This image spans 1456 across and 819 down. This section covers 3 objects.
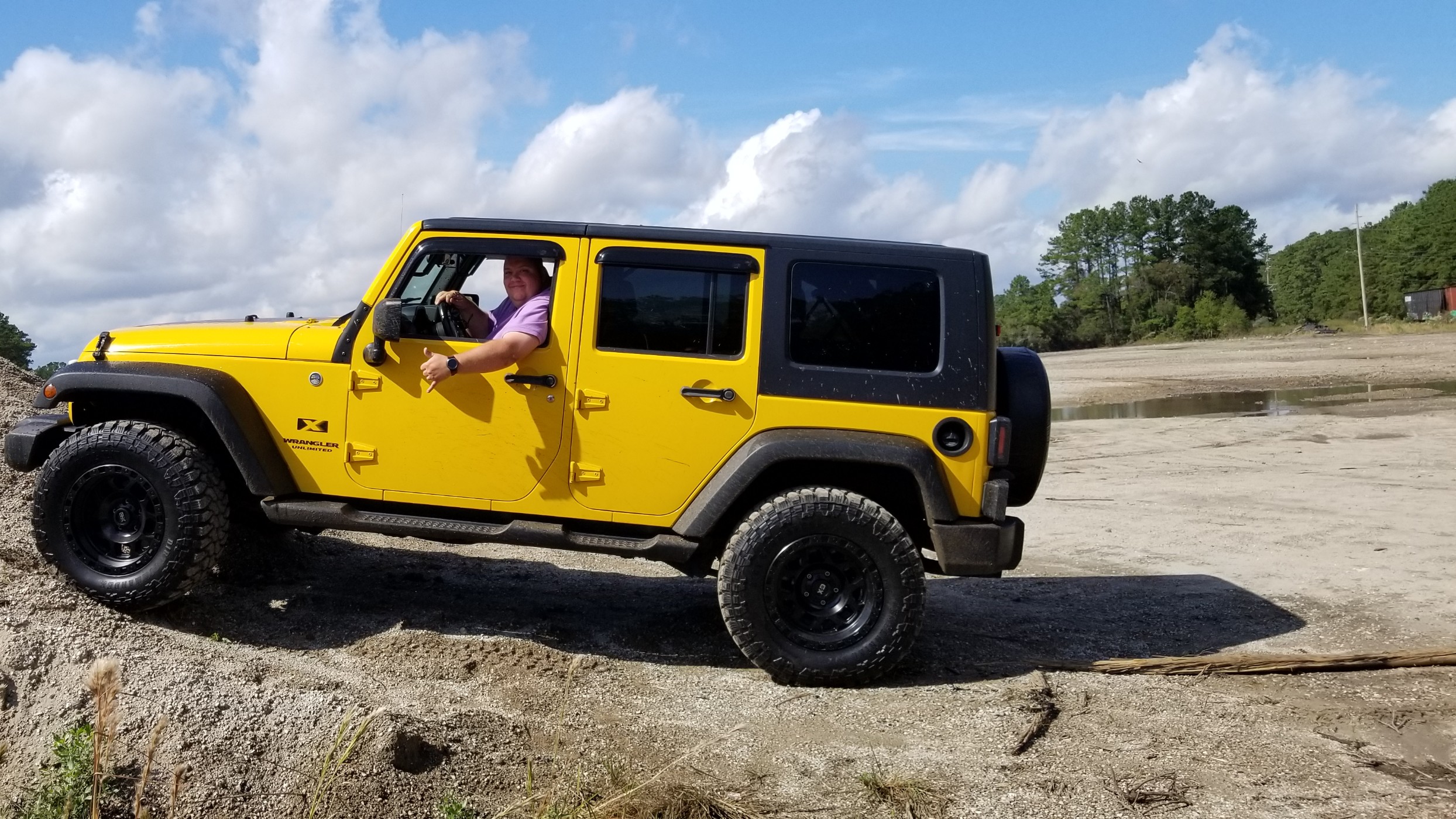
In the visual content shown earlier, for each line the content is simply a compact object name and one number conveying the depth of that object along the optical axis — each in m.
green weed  3.52
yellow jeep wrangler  5.17
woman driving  5.16
